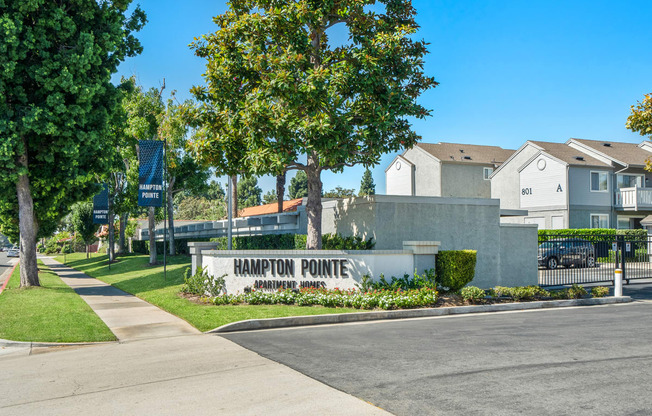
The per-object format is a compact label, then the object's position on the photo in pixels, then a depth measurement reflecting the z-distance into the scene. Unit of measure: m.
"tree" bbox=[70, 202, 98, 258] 50.34
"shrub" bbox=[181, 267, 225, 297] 15.66
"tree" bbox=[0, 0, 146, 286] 17.55
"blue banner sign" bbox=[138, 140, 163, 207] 21.53
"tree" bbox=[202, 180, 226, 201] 114.15
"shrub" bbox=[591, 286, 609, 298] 16.91
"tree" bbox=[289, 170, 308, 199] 94.00
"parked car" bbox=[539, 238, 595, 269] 19.48
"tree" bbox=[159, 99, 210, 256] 31.36
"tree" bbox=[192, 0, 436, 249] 14.62
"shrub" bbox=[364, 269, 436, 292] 15.02
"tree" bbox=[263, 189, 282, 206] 102.79
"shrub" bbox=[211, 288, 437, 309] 13.88
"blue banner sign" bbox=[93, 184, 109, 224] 33.34
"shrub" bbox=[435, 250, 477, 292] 15.71
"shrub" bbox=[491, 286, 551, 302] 15.66
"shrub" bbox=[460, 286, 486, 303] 14.83
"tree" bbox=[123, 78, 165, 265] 31.03
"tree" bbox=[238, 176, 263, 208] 93.56
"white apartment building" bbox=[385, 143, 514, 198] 45.06
